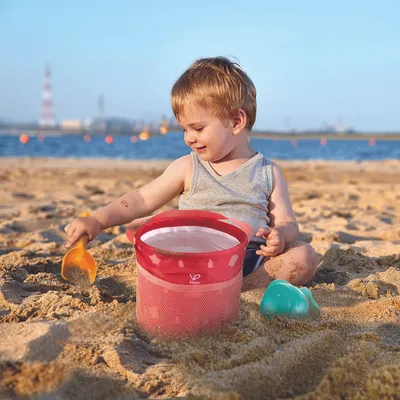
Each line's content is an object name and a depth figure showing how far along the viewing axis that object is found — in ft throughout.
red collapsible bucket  4.80
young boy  6.63
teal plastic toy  5.55
